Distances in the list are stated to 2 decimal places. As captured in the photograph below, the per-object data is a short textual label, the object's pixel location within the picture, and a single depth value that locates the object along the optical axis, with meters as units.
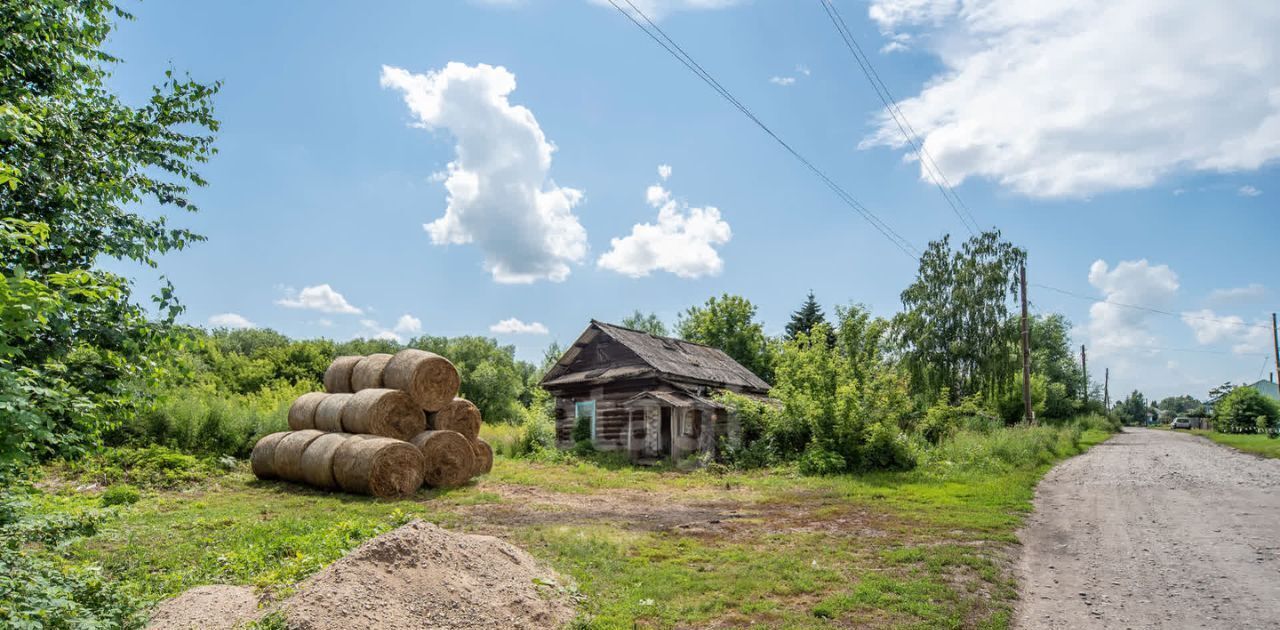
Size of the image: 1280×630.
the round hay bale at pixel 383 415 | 13.23
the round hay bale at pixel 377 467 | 11.93
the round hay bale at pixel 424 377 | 14.10
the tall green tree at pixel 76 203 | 4.87
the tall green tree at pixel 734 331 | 42.00
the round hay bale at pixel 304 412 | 14.77
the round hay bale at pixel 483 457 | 15.15
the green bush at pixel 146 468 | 12.95
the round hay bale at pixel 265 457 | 13.69
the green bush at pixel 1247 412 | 37.44
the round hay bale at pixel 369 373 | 14.69
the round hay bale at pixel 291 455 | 13.17
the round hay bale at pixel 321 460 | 12.52
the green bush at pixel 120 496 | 10.76
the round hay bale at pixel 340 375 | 15.49
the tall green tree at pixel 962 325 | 30.41
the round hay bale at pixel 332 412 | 13.95
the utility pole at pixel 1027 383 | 26.00
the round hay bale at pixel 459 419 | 14.73
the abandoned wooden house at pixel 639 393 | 20.20
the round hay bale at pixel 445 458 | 13.33
